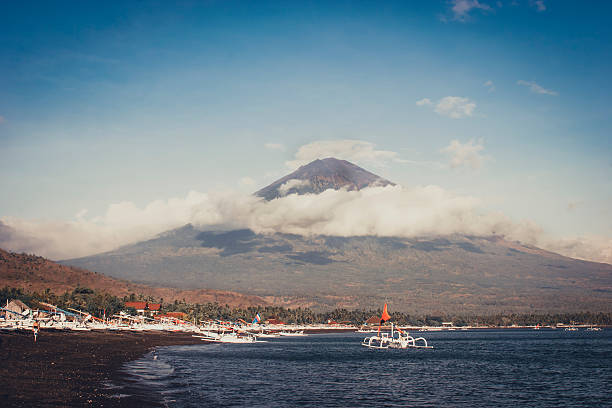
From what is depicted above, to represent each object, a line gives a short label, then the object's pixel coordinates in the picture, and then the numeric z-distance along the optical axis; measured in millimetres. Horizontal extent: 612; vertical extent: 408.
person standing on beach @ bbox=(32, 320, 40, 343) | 85875
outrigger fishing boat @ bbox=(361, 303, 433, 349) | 135375
